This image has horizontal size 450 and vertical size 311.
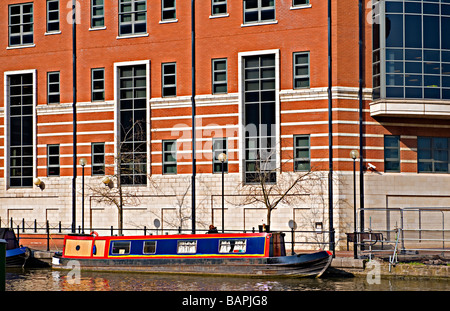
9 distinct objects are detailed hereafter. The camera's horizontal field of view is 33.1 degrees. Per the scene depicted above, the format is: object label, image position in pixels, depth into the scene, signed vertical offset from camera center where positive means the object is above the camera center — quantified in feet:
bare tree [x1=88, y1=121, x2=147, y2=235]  149.48 -1.31
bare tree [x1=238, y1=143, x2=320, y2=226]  138.41 -3.60
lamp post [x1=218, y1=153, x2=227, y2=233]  125.29 +1.32
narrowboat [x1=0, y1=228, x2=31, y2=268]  124.67 -14.22
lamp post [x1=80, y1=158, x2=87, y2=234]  137.59 -2.26
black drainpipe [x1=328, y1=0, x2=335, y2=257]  135.33 +6.03
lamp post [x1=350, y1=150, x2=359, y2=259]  122.11 +1.65
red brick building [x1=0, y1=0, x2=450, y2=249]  137.08 +11.13
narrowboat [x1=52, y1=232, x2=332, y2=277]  109.81 -13.69
